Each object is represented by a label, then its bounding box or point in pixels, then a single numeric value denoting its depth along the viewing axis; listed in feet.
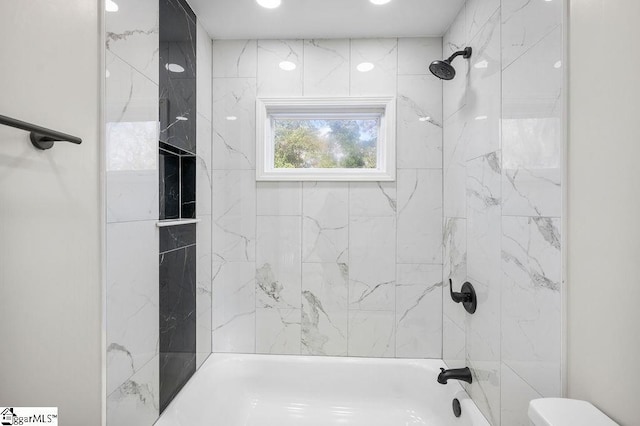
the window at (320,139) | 7.10
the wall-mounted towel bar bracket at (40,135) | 2.23
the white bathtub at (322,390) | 6.51
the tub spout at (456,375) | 5.51
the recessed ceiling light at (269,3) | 5.84
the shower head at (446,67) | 5.53
